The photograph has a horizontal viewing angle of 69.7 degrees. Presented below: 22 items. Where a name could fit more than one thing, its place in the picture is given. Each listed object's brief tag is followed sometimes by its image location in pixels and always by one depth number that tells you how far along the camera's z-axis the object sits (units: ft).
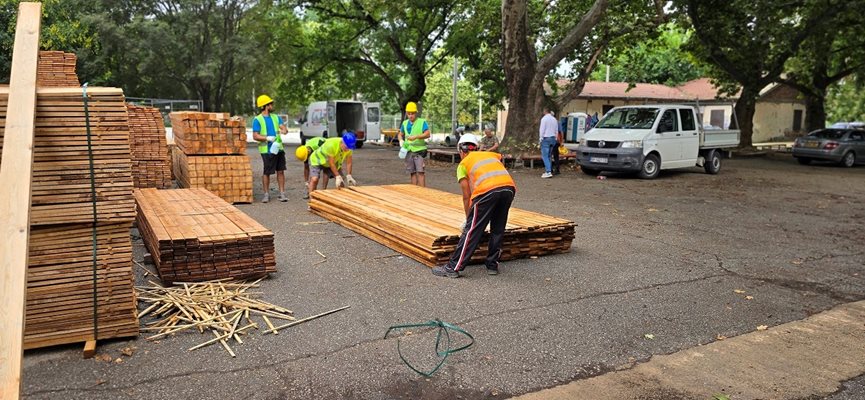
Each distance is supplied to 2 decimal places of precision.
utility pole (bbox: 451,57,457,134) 107.45
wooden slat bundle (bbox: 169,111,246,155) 35.12
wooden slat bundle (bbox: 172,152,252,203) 35.14
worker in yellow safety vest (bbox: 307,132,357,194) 33.83
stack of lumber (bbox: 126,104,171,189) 37.27
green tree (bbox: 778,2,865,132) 80.69
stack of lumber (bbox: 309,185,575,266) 22.40
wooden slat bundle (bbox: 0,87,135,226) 13.92
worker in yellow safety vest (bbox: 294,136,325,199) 35.29
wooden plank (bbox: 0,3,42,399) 9.04
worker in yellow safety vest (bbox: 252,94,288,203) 36.01
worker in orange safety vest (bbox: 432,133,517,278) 20.48
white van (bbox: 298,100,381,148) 100.42
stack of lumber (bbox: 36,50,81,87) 26.45
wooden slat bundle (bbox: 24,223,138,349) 13.99
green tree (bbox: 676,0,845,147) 69.31
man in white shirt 51.67
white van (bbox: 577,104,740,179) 50.72
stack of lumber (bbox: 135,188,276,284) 18.98
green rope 14.46
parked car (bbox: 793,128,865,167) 68.08
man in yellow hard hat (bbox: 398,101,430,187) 36.63
